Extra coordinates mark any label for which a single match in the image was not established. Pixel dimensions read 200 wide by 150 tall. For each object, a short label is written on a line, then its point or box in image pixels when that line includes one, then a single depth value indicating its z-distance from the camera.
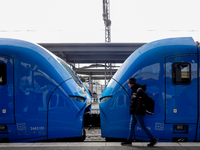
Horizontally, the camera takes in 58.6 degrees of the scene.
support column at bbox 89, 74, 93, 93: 21.14
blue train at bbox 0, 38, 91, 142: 4.30
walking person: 3.85
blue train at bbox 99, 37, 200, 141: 4.17
